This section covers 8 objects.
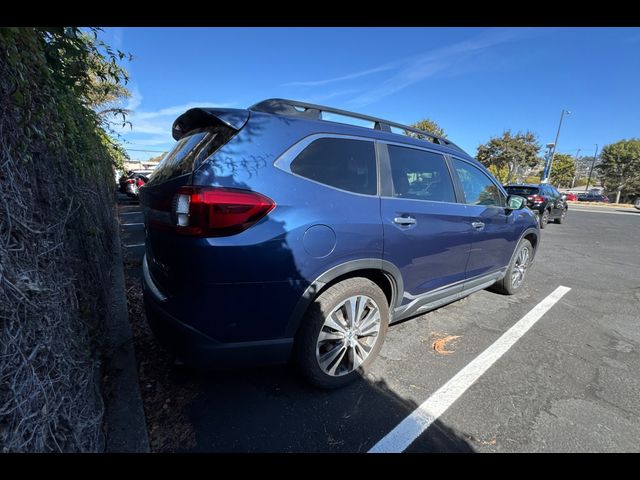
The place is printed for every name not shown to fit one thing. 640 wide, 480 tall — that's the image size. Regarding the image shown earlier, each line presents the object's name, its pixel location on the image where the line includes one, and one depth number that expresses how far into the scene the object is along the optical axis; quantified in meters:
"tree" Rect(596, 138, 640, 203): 34.91
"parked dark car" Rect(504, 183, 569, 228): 10.28
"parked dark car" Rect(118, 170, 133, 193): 14.05
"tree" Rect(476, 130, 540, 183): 34.09
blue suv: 1.62
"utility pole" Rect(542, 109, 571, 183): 27.29
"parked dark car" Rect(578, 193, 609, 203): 39.47
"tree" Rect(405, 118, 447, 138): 27.32
